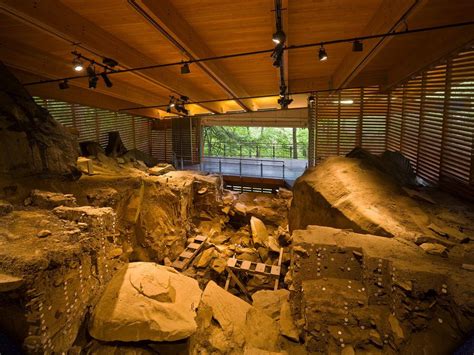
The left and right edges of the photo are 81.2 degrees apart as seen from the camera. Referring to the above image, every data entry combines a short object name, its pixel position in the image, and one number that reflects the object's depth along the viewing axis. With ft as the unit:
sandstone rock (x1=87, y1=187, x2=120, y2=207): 23.38
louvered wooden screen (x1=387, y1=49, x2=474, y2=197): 18.86
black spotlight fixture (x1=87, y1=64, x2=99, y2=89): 21.04
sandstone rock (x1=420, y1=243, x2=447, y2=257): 13.43
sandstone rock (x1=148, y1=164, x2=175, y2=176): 35.40
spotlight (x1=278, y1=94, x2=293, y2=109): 32.04
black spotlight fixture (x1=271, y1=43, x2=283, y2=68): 16.11
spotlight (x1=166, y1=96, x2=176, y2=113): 34.91
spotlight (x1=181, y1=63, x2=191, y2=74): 19.02
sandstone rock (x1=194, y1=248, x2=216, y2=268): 25.30
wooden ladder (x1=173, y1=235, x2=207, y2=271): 24.28
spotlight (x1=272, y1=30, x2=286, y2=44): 13.89
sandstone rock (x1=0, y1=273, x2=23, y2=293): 9.06
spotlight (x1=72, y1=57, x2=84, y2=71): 18.54
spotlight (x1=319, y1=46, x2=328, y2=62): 17.00
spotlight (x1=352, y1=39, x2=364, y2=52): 16.09
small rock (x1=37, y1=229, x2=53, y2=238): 12.25
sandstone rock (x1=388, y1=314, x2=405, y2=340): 11.87
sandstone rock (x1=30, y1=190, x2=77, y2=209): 17.17
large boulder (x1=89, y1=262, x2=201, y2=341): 12.03
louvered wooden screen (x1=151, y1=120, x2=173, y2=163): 53.67
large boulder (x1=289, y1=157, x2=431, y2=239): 16.84
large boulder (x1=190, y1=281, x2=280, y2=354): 14.19
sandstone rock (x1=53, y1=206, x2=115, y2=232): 14.39
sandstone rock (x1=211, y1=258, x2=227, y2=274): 24.34
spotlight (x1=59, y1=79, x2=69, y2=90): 24.52
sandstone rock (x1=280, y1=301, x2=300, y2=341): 14.30
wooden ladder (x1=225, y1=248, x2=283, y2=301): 22.03
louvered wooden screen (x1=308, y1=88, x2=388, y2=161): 31.89
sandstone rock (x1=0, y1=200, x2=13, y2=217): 14.51
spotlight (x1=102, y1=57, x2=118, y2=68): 18.79
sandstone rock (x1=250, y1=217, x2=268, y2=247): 29.23
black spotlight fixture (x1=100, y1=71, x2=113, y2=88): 21.32
